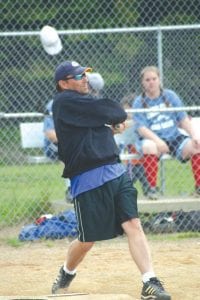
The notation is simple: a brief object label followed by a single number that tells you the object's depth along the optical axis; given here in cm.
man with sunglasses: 1251
